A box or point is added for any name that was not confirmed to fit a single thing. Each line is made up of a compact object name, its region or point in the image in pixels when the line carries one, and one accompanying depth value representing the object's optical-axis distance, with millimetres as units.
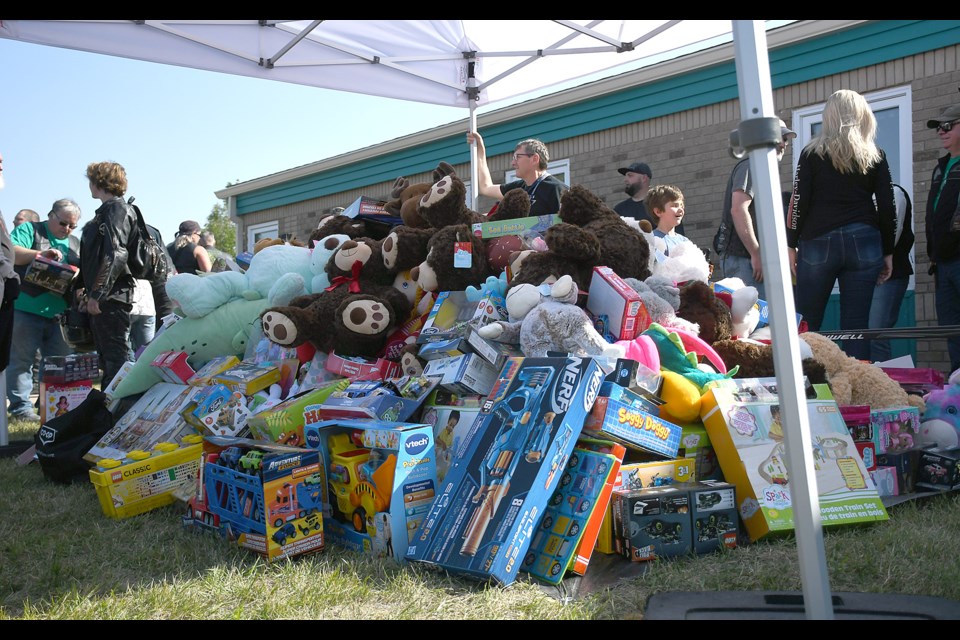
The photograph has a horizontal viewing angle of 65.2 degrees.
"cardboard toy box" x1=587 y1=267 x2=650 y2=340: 3168
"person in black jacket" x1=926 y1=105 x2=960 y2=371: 4535
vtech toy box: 2594
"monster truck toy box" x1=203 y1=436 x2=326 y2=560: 2559
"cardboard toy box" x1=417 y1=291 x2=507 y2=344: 3455
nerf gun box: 2303
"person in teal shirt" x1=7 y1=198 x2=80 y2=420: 6277
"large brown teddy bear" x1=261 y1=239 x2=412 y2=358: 3898
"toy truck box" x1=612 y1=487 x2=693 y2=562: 2459
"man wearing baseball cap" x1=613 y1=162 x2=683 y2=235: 5906
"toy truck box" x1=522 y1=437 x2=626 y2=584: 2359
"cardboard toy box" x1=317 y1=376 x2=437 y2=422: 3090
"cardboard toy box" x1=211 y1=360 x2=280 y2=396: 3918
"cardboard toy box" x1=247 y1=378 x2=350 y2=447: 3246
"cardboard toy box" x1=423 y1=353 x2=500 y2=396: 3104
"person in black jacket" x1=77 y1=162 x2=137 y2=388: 5219
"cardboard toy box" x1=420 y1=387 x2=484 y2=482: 2963
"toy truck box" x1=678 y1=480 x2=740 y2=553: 2545
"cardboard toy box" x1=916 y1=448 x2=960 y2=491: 3141
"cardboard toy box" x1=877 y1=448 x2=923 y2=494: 3160
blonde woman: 4504
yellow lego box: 3215
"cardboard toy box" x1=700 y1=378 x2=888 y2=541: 2658
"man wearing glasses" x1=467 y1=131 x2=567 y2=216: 5176
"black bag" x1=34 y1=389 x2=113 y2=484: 3975
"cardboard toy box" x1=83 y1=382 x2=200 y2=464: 3980
